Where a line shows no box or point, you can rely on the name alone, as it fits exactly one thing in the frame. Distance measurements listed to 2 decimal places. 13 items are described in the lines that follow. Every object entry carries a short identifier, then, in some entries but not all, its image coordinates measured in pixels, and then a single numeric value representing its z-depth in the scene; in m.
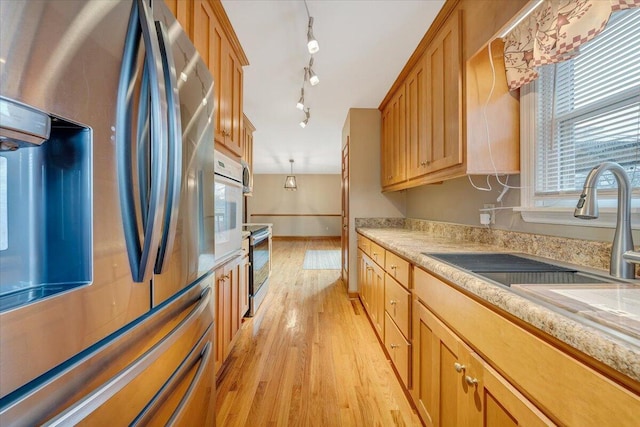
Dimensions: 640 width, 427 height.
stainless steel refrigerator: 0.40
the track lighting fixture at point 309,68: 1.70
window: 1.01
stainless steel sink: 1.02
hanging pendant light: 7.51
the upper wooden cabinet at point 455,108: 1.45
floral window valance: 0.93
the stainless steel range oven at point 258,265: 2.72
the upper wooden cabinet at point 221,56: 1.40
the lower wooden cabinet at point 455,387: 0.73
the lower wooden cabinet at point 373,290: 2.12
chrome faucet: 0.85
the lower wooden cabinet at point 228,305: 1.68
